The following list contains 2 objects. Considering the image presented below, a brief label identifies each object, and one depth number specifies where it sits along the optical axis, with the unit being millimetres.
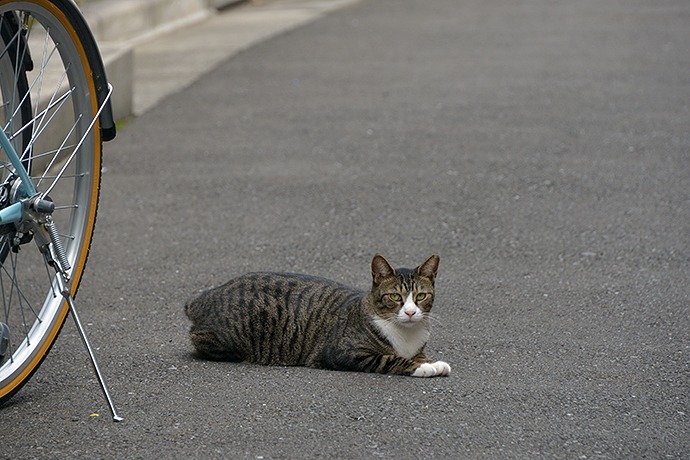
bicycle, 8250
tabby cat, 9570
